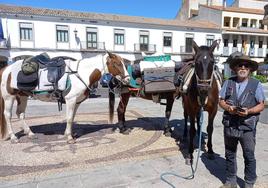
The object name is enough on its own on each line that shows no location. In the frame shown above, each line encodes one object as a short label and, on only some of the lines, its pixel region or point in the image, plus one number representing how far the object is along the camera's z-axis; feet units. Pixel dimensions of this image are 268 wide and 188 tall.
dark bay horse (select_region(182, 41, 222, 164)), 9.95
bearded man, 8.75
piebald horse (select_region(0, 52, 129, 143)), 15.07
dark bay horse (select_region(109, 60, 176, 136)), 16.61
